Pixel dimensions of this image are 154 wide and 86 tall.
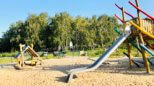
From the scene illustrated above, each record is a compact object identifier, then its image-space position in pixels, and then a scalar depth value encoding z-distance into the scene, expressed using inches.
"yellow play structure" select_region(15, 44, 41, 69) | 824.9
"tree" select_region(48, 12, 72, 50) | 2511.1
